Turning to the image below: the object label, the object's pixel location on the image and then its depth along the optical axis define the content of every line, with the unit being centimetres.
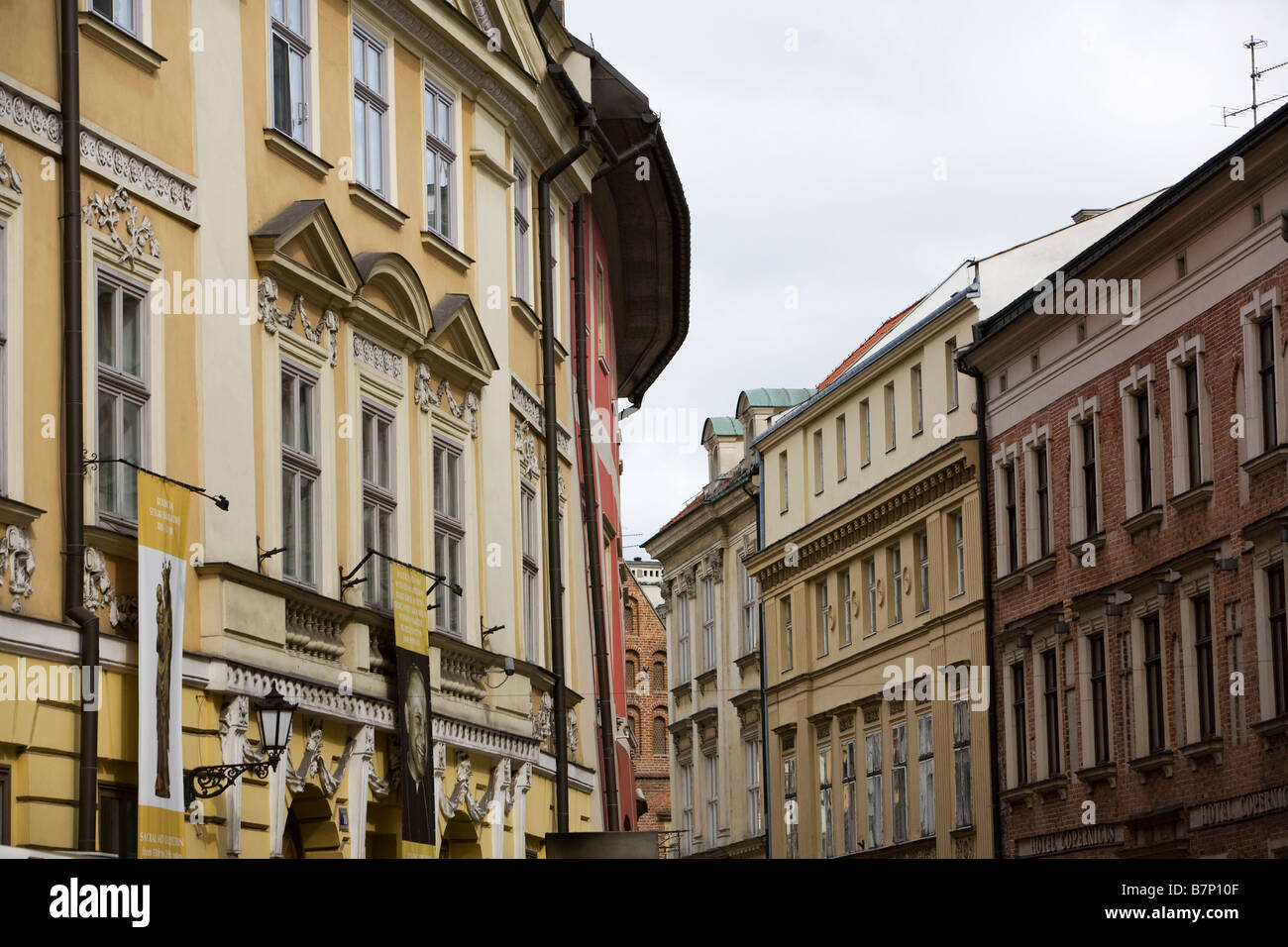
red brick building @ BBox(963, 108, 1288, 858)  3203
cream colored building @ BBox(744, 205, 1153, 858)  4525
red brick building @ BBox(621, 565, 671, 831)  8794
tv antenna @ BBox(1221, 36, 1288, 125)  4022
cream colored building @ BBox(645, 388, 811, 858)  5866
